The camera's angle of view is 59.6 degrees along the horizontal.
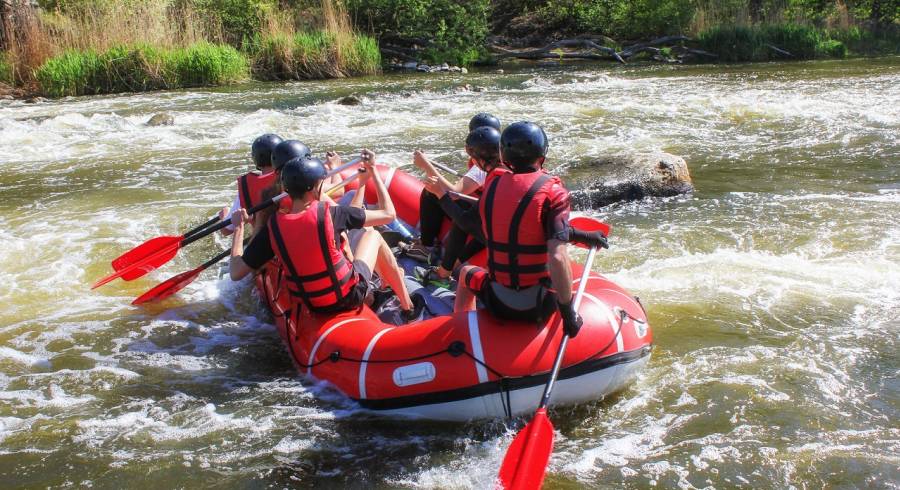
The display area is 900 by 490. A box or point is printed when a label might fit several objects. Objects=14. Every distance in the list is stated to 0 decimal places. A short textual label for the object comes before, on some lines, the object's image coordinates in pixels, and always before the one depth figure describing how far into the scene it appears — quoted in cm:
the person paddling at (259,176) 514
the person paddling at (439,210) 453
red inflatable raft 349
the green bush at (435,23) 1848
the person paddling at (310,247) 388
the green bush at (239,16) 1705
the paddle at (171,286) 533
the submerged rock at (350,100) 1252
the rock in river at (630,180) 713
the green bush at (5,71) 1431
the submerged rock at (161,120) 1128
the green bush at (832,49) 1723
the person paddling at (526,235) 329
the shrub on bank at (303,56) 1641
